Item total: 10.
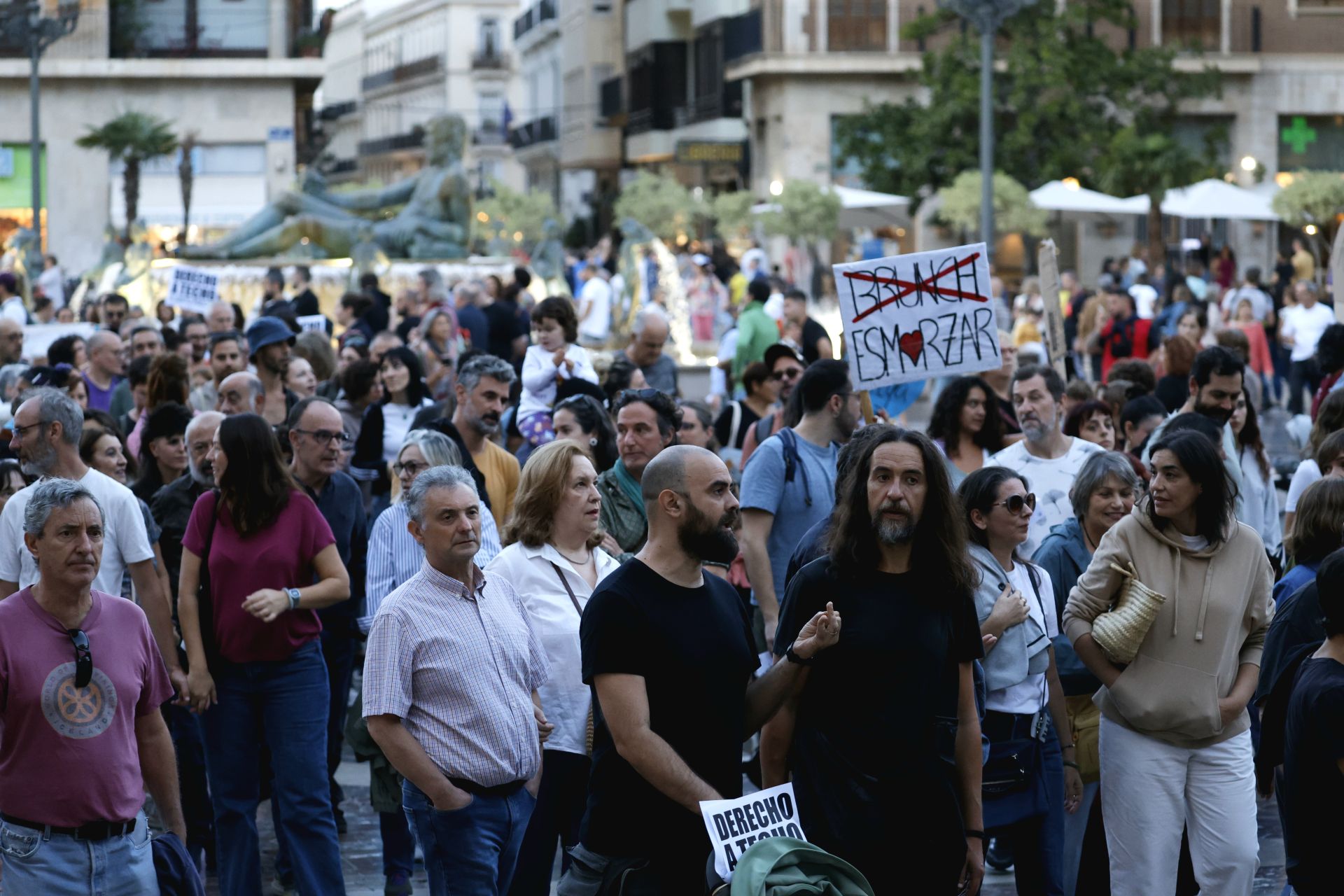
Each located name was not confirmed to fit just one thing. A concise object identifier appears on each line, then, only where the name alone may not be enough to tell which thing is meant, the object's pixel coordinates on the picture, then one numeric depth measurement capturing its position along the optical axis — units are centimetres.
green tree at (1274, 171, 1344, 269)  3269
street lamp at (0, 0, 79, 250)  2809
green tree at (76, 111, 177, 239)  3762
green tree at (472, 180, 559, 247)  5681
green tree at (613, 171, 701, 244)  4459
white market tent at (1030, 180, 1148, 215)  3312
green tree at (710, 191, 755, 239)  4078
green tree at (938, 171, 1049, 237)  3447
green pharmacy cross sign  4588
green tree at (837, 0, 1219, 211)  3978
